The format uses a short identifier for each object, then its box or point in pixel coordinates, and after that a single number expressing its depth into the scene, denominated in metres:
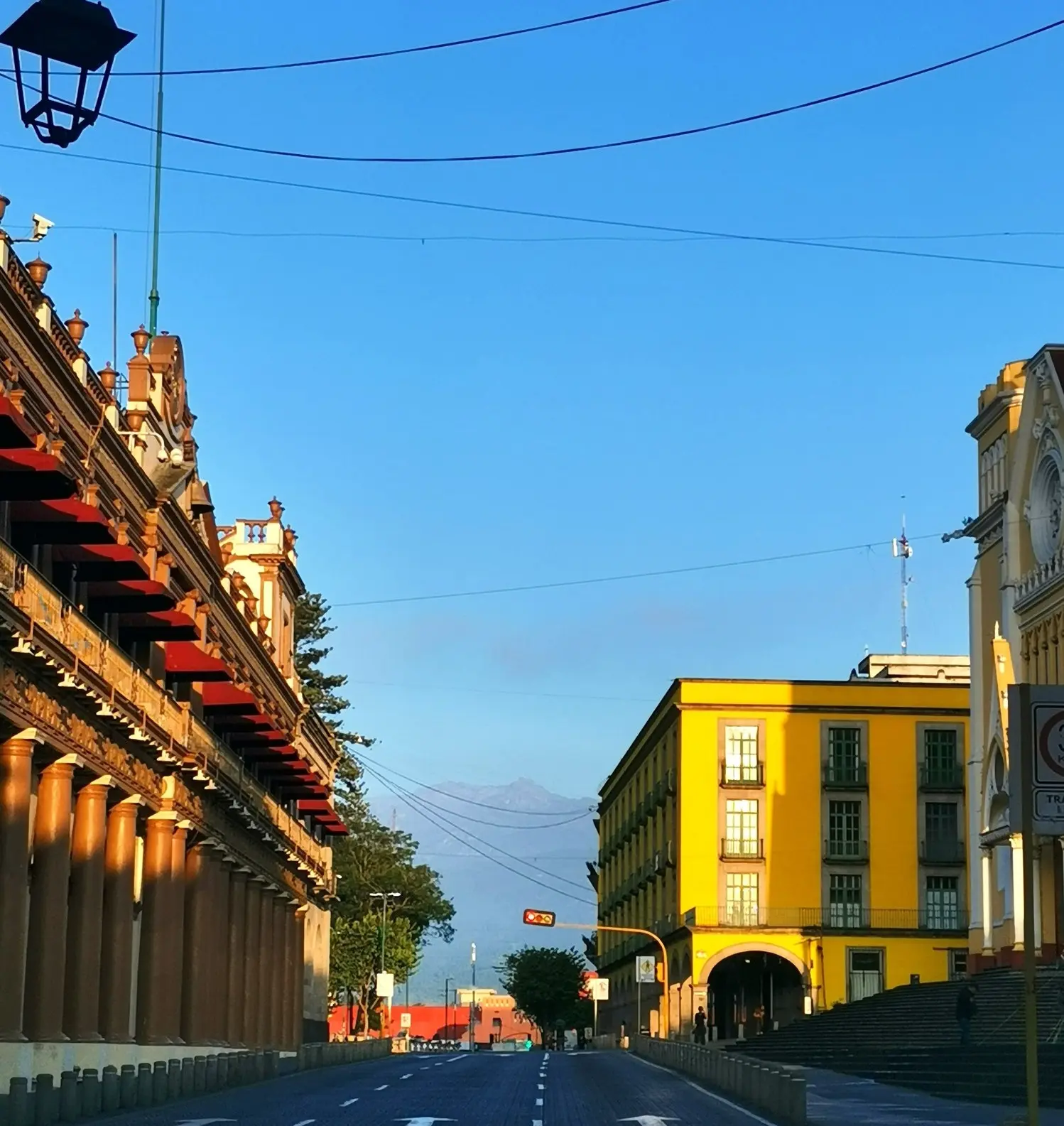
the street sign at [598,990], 111.62
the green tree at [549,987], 166.38
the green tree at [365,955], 115.25
